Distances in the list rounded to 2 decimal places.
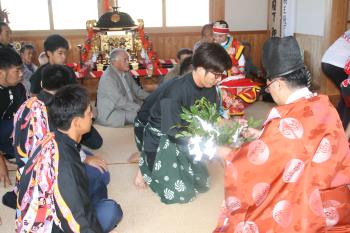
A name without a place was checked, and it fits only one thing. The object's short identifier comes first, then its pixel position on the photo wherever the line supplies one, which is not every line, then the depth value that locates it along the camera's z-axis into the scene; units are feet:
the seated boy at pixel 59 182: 5.40
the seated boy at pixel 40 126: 7.14
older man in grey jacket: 14.52
